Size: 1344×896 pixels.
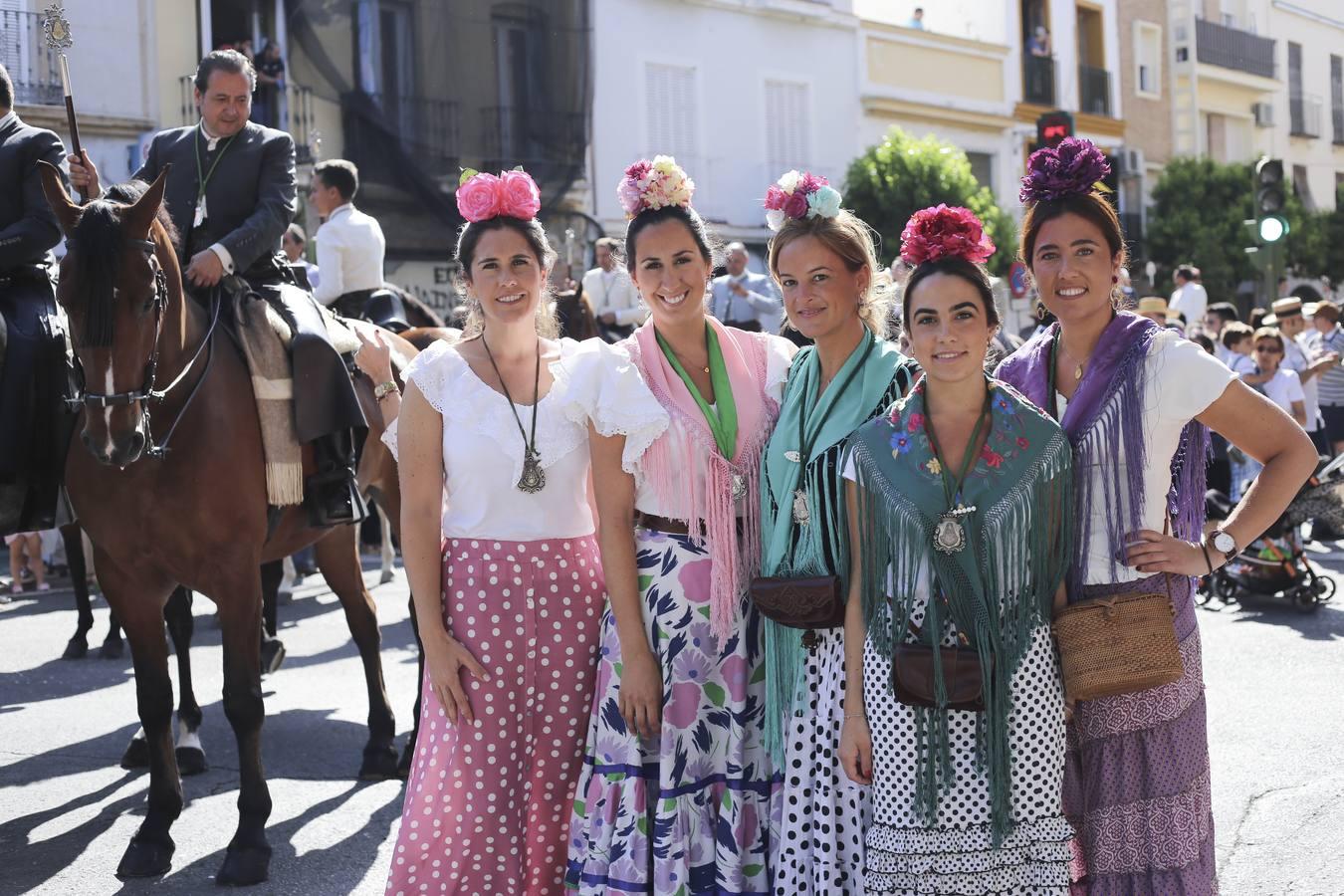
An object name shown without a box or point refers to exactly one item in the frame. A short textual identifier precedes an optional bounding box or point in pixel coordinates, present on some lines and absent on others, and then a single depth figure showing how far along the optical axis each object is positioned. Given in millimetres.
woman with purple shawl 3479
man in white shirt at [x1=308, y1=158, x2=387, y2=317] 8570
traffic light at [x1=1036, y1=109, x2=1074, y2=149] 13727
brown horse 4852
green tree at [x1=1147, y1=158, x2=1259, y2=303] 32656
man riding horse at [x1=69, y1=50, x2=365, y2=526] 5949
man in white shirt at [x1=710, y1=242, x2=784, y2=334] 12914
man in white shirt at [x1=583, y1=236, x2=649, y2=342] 14445
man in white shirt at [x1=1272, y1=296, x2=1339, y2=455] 13453
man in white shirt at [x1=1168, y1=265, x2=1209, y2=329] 19312
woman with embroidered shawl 3336
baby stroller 9602
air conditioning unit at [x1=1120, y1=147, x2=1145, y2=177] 33750
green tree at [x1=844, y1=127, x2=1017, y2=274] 26078
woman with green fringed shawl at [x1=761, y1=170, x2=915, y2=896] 3596
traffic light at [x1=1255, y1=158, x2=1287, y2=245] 16016
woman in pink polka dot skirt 3883
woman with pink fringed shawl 3750
